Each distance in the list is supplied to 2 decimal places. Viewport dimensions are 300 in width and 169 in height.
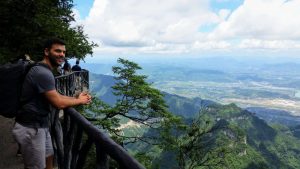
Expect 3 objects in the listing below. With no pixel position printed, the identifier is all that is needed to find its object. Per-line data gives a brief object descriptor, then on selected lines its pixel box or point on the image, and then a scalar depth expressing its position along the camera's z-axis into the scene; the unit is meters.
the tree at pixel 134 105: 15.44
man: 3.08
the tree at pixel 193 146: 13.82
